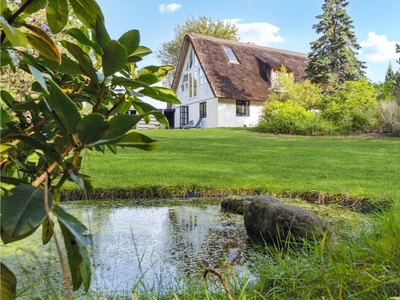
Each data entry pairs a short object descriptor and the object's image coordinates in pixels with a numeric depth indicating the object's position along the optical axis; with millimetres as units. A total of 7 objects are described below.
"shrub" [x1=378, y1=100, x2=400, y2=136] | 11477
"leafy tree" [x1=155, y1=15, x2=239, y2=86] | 30484
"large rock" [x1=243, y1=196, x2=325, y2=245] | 2748
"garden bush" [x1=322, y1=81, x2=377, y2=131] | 12288
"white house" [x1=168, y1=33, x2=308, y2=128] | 19078
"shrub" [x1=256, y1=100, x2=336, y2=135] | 12555
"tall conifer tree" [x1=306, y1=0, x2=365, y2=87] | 17859
